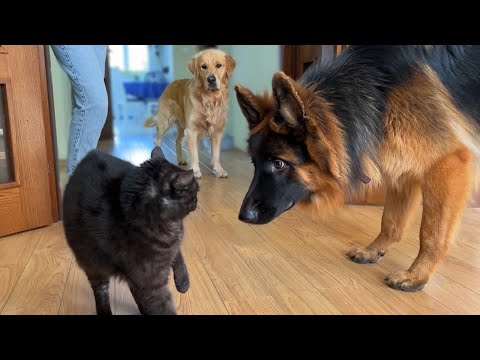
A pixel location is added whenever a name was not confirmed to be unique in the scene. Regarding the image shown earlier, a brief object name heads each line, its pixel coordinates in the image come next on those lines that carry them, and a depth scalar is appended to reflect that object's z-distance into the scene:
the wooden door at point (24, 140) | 2.36
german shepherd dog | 1.64
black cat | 1.34
